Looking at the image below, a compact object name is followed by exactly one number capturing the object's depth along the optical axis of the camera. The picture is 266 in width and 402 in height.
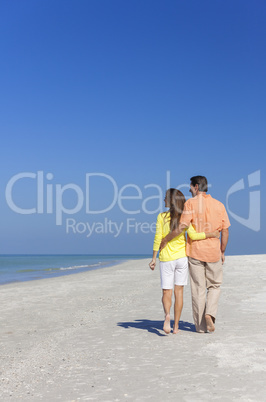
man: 5.87
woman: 5.86
